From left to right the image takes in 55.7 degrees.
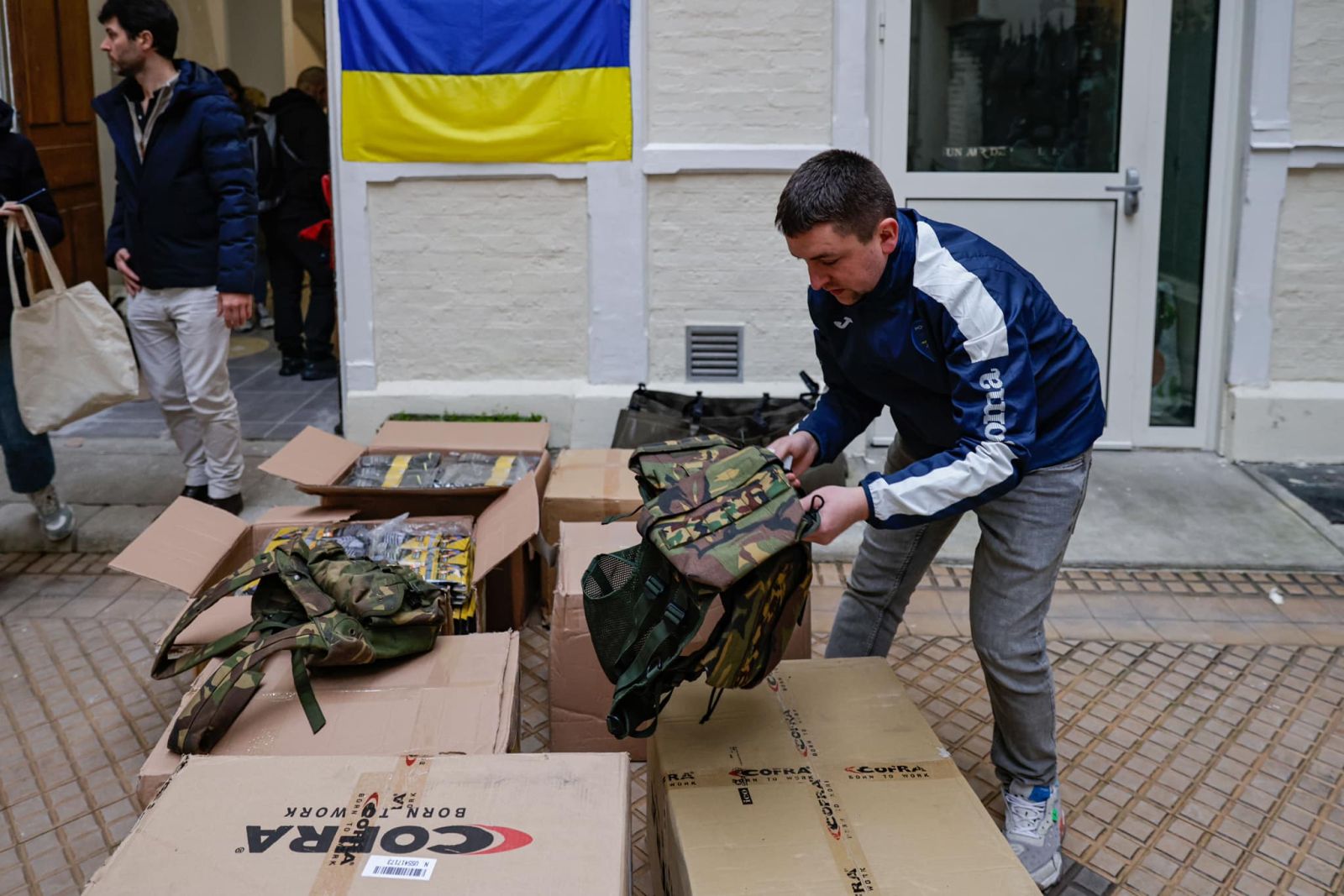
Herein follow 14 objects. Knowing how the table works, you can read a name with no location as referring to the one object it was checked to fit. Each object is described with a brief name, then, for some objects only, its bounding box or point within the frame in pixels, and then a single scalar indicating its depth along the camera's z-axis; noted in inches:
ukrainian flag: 233.8
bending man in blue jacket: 105.3
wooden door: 296.7
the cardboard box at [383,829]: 78.7
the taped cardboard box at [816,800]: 87.9
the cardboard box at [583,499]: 181.9
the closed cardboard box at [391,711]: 110.3
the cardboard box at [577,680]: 139.9
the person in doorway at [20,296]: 195.8
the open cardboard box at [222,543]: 141.8
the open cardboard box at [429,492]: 176.4
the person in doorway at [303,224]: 325.7
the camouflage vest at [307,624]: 113.3
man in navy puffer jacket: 201.6
